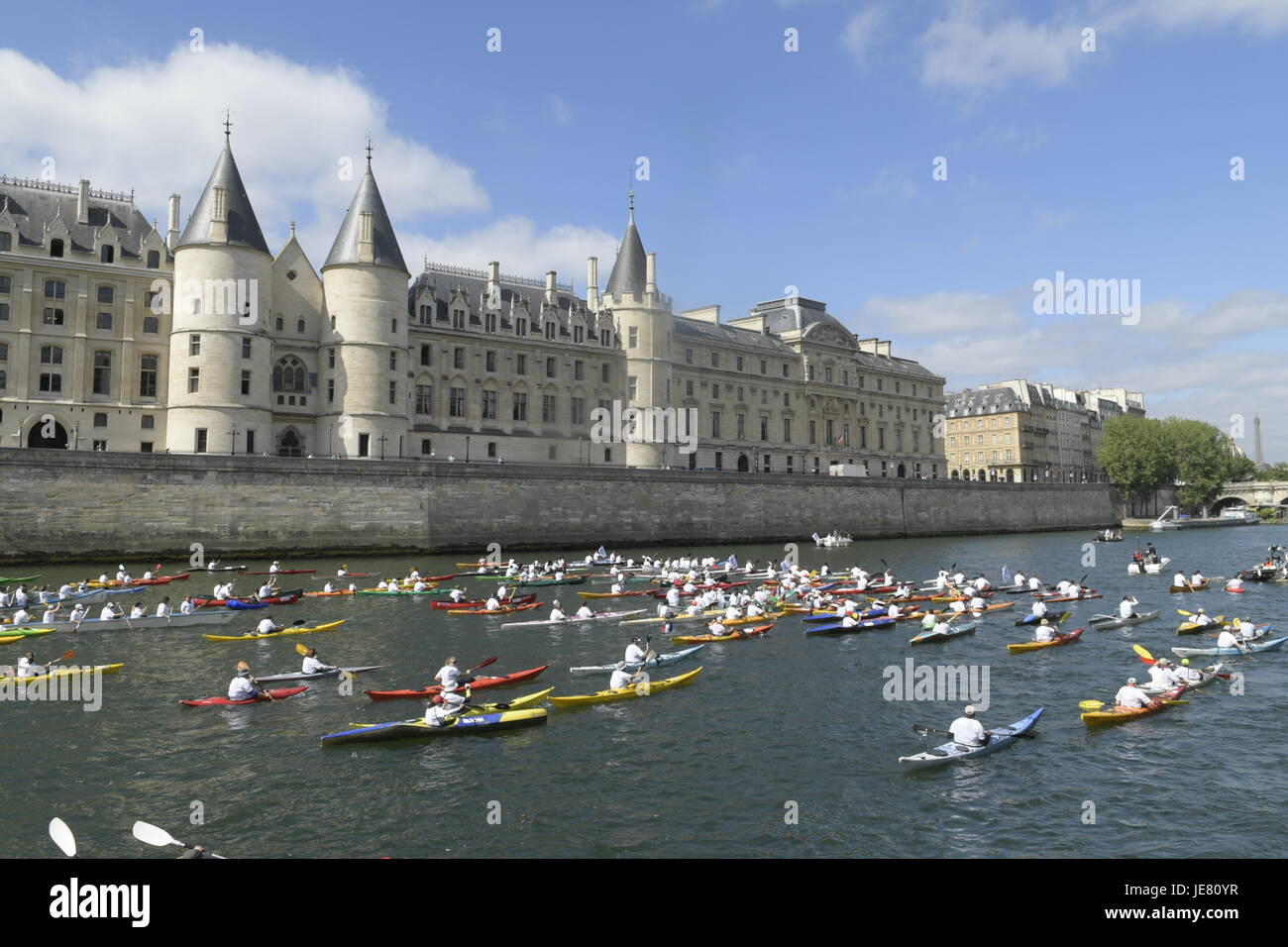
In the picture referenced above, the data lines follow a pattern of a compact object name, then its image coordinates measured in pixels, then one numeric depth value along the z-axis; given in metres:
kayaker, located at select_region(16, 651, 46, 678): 23.14
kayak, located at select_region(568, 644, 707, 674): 25.56
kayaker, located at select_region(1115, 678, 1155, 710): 21.39
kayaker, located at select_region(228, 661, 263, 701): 22.08
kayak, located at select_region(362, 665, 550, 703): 22.58
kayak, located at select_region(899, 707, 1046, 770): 17.86
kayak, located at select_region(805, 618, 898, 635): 32.94
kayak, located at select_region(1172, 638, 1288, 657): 28.34
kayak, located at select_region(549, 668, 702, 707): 22.28
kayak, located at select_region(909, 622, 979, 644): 31.56
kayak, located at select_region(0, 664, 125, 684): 23.10
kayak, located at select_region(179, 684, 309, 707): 21.74
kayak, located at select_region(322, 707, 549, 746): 19.11
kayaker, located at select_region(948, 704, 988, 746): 18.59
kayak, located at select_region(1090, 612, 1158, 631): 34.31
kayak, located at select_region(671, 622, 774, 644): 31.12
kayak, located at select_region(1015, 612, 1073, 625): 34.19
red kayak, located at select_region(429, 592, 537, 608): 37.41
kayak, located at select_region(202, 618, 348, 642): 31.48
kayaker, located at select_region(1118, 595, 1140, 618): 34.66
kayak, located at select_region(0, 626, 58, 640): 30.30
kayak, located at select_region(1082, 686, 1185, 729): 20.72
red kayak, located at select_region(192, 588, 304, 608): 35.24
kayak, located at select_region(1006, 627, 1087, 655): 29.59
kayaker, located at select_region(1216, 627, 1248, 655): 28.48
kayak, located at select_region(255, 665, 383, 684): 24.12
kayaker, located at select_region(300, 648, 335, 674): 24.63
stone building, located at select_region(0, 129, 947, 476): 59.25
